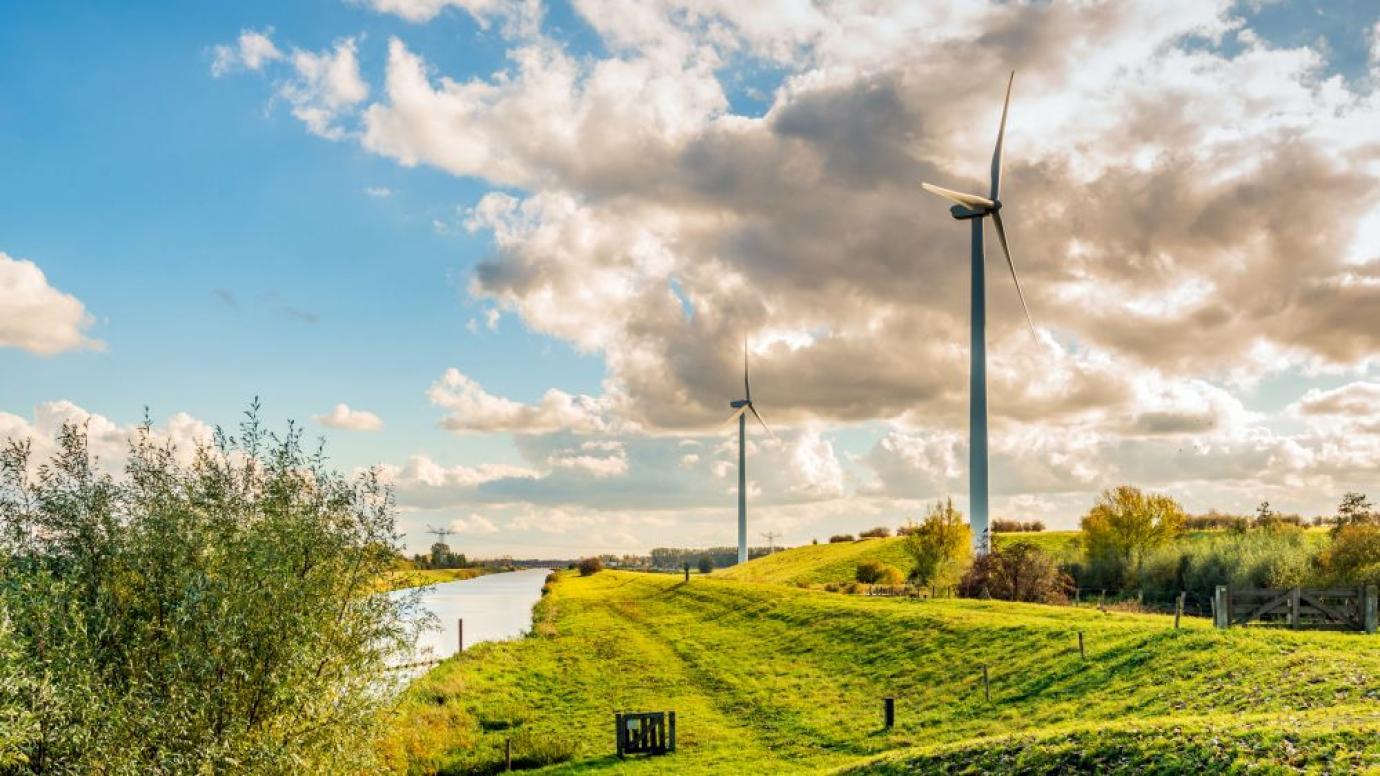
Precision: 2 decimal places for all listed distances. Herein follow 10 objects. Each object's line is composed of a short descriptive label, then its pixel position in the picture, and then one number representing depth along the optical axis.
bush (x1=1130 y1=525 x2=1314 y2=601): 68.31
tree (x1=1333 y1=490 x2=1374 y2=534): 68.50
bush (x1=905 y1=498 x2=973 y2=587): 88.44
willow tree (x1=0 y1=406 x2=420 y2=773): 22.28
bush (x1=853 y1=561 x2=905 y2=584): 113.44
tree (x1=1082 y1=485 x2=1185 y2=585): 97.25
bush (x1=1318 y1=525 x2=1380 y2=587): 59.91
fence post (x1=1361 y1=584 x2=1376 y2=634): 44.91
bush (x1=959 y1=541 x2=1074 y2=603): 80.50
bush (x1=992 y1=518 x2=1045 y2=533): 170.38
